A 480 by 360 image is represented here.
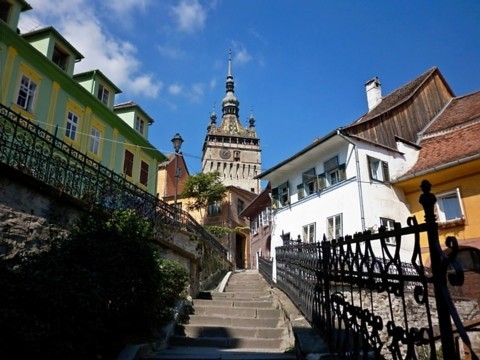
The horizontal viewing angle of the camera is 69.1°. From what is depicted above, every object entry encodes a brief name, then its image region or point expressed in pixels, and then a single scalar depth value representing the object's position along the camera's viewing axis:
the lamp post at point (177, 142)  20.20
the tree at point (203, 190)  38.31
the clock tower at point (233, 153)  60.62
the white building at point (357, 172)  17.41
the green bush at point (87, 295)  3.79
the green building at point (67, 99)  14.44
